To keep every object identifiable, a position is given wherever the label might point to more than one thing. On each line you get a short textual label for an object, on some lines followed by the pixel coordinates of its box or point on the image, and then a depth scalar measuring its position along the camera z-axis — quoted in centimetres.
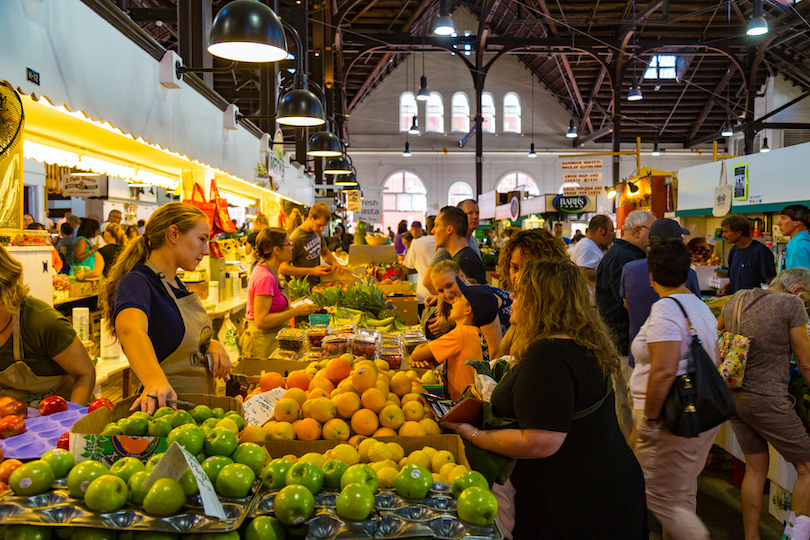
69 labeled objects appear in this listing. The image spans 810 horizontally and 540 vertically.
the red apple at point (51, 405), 192
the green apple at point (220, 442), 152
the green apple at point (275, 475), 143
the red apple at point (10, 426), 169
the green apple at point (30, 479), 128
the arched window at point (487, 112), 2411
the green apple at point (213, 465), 140
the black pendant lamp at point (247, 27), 308
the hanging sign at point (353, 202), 1598
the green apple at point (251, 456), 149
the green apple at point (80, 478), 129
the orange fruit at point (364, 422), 196
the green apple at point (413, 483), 141
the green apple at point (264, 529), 128
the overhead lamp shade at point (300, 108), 479
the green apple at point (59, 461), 135
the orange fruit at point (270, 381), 232
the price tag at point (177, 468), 125
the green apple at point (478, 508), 132
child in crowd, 263
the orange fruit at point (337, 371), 233
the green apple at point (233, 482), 135
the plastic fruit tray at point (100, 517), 122
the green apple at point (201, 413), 179
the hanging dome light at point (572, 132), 1914
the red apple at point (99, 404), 178
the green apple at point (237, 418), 177
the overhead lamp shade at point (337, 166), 824
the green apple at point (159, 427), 161
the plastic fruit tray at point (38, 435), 163
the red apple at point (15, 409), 181
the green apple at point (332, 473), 146
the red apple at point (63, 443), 159
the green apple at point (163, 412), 170
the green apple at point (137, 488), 127
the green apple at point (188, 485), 127
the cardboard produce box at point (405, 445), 172
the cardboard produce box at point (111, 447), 143
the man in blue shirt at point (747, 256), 521
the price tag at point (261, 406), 201
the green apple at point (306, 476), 139
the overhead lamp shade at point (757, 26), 978
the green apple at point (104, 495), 124
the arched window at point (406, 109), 2408
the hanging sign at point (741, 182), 809
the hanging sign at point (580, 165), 1333
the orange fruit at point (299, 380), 236
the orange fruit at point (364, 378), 212
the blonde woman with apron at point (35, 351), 214
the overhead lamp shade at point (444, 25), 1052
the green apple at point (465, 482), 143
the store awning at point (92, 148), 361
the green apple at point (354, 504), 131
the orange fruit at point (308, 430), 189
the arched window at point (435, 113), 2408
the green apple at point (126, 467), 133
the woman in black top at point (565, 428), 172
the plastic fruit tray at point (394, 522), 130
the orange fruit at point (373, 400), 204
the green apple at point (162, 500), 122
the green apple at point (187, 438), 149
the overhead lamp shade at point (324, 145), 674
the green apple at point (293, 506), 129
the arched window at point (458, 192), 2442
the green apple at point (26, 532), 122
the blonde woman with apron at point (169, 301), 209
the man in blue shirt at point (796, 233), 492
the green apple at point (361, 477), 141
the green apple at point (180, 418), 169
